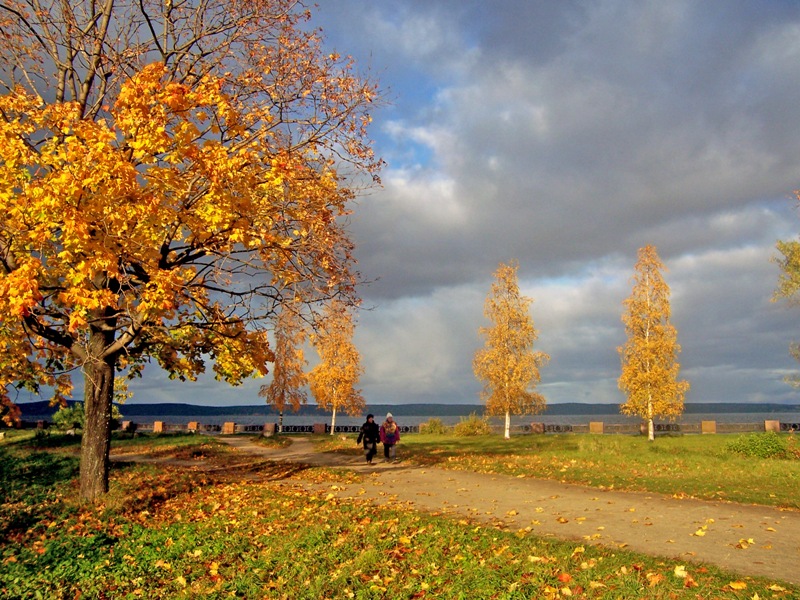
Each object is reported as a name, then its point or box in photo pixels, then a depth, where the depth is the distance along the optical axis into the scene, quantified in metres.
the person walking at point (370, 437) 22.14
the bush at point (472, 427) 41.88
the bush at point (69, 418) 33.91
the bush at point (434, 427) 45.76
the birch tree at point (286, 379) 44.00
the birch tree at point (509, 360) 39.78
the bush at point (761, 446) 21.48
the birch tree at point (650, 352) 36.88
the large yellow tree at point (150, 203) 10.39
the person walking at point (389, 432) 22.86
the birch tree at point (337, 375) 43.81
